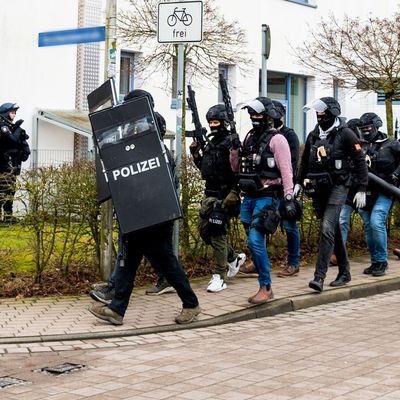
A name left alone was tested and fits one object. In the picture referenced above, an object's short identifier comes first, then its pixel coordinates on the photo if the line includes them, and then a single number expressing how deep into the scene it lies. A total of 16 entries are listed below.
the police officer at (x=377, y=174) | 10.87
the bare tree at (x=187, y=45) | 17.41
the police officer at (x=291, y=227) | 10.13
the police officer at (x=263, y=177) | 8.80
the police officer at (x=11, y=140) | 13.51
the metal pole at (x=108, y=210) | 9.34
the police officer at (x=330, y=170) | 9.45
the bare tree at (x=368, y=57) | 16.09
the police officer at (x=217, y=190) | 9.29
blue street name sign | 9.79
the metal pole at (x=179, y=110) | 9.24
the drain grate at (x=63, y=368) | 6.52
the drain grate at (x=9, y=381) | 6.18
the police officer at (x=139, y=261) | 7.82
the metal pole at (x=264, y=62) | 12.65
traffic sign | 9.14
